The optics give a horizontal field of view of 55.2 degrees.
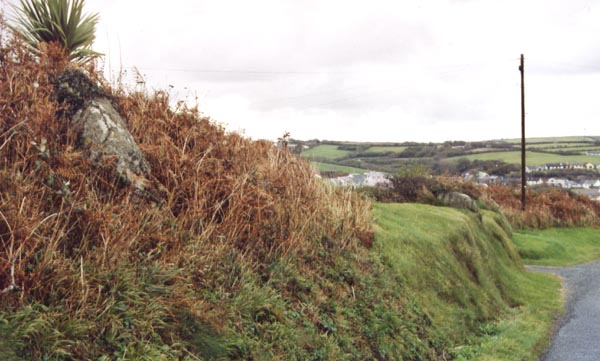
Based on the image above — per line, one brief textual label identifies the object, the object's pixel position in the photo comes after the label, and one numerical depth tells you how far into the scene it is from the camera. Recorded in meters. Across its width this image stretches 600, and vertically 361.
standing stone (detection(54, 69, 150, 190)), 7.14
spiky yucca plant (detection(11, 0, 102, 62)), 8.77
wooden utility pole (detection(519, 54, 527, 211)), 46.75
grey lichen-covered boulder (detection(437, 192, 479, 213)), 21.61
